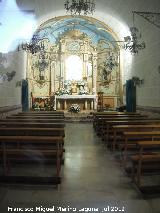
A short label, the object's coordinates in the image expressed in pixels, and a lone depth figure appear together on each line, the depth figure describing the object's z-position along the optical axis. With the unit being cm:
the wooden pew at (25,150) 339
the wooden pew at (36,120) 583
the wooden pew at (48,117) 662
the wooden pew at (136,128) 458
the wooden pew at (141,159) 311
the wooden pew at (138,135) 387
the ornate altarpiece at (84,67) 1411
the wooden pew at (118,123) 544
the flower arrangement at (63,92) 1325
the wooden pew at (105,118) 642
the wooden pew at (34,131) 433
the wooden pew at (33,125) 499
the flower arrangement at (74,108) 1197
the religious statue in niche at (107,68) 1412
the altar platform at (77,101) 1307
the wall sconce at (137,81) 1004
